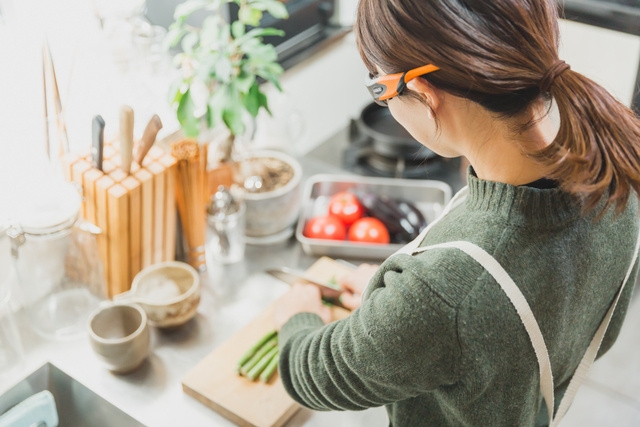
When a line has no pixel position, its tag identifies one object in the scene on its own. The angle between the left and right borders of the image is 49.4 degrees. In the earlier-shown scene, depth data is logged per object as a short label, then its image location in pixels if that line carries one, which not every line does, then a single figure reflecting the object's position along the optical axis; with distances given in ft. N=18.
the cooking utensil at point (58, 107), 3.61
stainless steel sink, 3.48
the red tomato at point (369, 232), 4.45
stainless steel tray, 4.82
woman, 2.23
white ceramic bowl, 3.65
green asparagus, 3.55
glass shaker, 4.24
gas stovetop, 5.44
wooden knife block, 3.68
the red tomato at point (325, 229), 4.46
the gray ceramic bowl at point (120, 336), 3.37
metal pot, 5.37
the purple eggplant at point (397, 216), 4.51
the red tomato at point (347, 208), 4.60
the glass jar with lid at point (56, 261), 3.44
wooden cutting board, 3.34
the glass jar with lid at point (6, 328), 3.63
